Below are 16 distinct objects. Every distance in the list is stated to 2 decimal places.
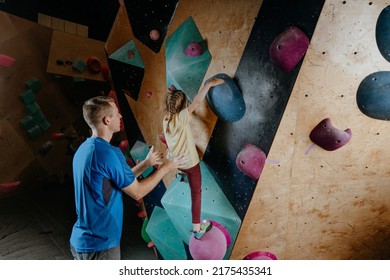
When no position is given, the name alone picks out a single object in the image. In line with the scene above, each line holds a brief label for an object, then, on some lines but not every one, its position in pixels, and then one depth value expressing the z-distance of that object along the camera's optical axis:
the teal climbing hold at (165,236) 2.23
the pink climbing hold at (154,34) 2.00
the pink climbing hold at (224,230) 2.09
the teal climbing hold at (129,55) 2.06
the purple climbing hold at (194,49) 1.91
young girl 1.94
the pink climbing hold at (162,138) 2.07
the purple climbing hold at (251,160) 1.92
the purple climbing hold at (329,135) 1.84
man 1.72
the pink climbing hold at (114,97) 2.10
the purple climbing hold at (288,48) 1.71
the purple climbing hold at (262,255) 2.12
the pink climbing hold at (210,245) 2.09
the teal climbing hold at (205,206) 2.05
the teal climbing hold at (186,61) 1.92
